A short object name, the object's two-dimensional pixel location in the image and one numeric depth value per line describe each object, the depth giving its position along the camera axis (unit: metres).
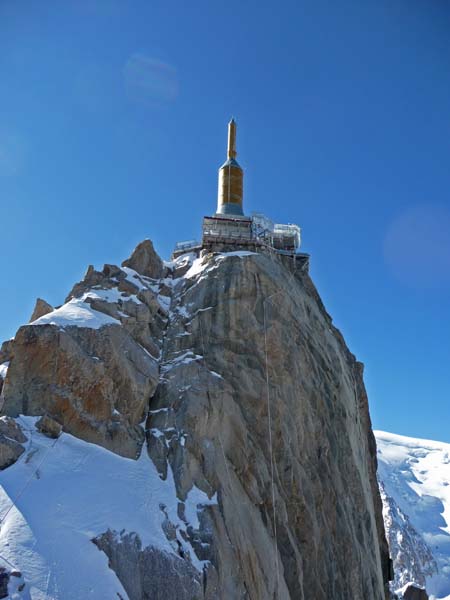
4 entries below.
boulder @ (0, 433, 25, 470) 25.75
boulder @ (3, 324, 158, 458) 29.03
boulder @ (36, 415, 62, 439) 27.84
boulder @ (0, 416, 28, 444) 26.69
